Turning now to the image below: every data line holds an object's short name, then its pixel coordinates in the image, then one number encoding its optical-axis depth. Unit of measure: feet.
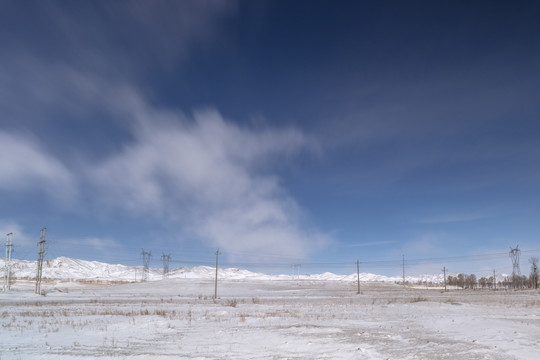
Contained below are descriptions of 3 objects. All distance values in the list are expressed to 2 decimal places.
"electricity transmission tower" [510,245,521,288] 408.87
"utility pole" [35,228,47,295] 246.47
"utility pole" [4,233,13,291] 291.58
